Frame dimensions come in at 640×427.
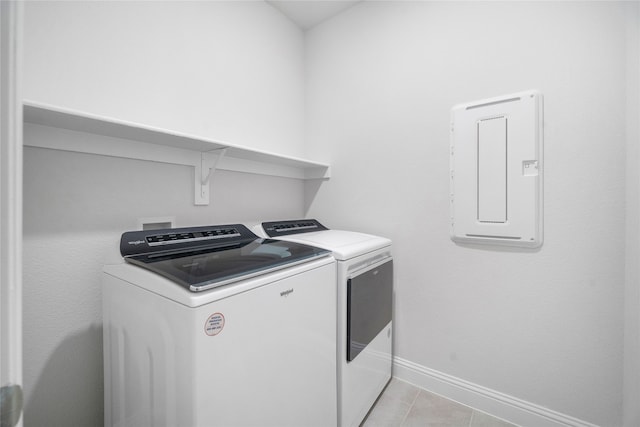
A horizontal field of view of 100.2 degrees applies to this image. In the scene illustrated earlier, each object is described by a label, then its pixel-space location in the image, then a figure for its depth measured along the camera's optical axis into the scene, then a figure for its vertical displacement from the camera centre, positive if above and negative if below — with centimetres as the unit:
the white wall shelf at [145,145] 98 +33
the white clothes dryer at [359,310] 131 -54
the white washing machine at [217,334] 77 -42
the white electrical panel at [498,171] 137 +22
